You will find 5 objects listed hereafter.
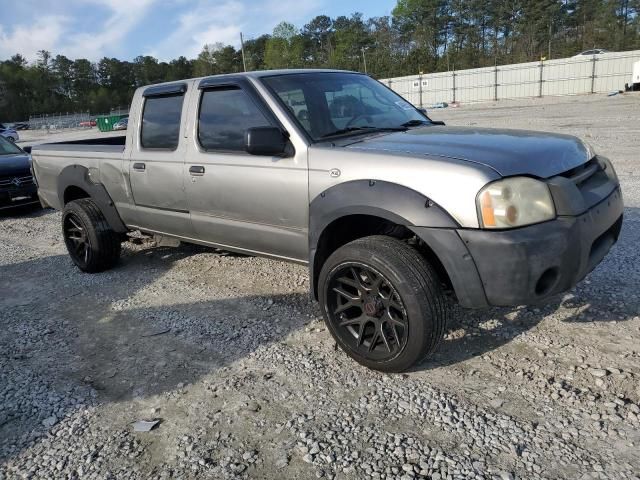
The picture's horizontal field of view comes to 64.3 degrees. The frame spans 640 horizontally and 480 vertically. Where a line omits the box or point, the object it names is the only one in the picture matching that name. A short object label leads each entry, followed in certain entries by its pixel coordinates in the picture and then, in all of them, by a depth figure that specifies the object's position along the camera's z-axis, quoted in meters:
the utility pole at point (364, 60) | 71.56
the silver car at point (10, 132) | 31.84
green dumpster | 42.51
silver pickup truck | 2.62
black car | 8.81
